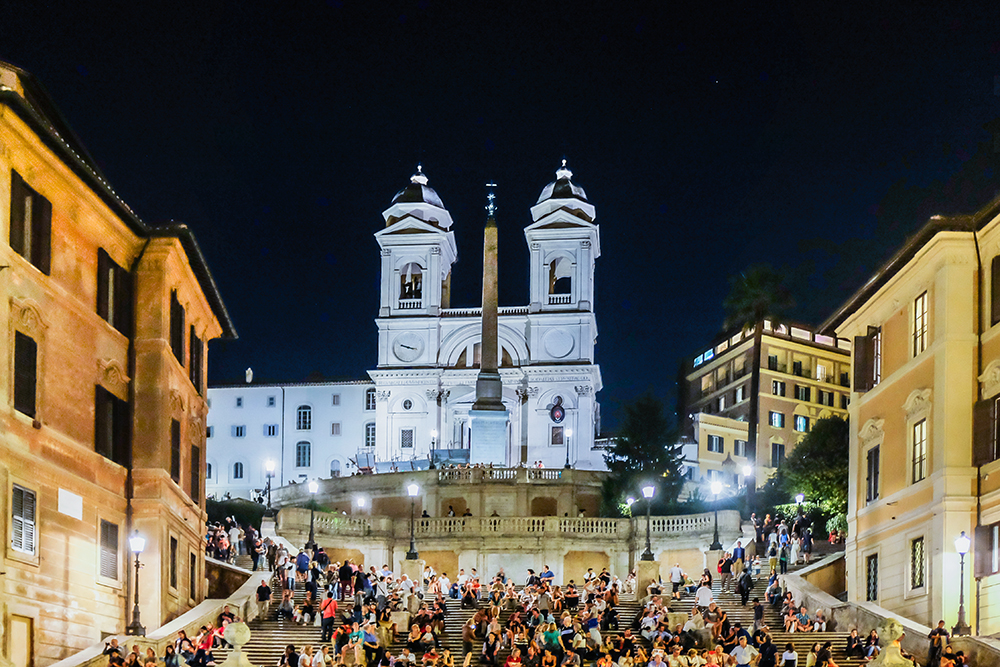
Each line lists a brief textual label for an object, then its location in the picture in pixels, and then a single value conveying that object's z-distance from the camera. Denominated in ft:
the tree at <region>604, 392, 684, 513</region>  239.30
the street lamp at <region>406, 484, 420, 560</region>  173.07
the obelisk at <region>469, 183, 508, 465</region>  289.12
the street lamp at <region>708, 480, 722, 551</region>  174.21
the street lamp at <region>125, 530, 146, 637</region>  104.58
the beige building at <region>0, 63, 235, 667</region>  96.43
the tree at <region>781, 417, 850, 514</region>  211.41
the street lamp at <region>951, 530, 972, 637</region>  101.04
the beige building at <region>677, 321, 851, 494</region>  322.55
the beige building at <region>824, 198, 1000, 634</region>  112.06
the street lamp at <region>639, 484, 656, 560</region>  147.32
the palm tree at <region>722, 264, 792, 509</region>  331.36
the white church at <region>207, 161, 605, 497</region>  343.05
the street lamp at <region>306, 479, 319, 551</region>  163.71
